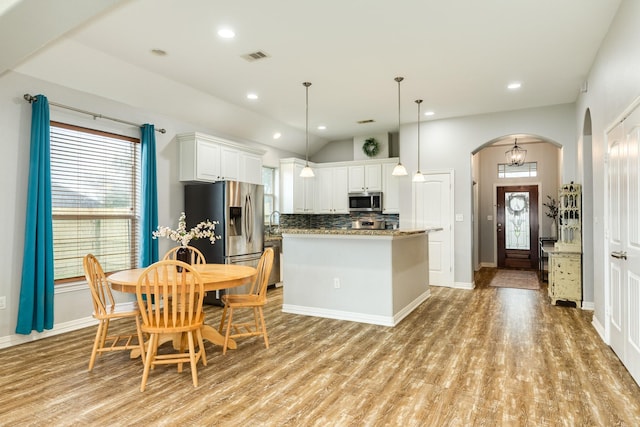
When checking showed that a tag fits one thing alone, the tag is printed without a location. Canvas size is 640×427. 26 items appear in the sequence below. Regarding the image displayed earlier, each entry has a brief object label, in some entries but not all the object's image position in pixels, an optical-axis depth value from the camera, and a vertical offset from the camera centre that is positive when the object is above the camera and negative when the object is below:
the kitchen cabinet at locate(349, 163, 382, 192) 7.82 +0.78
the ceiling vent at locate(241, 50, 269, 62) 4.14 +1.69
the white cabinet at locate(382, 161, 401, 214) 7.68 +0.52
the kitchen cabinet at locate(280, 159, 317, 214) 7.84 +0.59
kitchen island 4.46 -0.66
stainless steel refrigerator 5.50 +0.01
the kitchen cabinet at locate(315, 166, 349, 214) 8.20 +0.56
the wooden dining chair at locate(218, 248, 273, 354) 3.62 -0.76
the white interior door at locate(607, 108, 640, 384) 2.83 -0.20
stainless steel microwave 7.79 +0.30
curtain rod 3.89 +1.16
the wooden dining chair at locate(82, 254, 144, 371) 3.13 -0.74
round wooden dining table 3.03 -0.48
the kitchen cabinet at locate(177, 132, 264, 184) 5.51 +0.86
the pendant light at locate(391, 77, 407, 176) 5.09 +0.58
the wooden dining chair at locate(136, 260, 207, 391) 2.78 -0.68
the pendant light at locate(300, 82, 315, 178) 5.12 +0.60
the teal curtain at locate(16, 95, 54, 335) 3.80 -0.19
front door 9.15 -0.22
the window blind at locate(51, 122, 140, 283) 4.29 +0.23
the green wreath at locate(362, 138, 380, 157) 7.97 +1.39
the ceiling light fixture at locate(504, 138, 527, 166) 8.36 +1.32
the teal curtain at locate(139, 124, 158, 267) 4.96 +0.23
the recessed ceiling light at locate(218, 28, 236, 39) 3.62 +1.68
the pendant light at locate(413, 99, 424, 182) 5.61 +0.54
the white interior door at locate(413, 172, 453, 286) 6.76 -0.02
